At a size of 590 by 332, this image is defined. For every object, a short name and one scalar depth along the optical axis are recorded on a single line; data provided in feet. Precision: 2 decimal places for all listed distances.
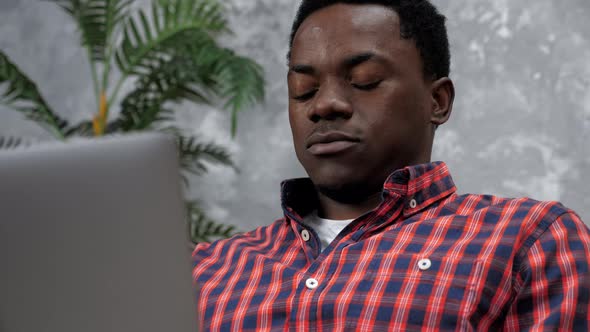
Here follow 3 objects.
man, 3.65
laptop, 2.06
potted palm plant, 7.82
